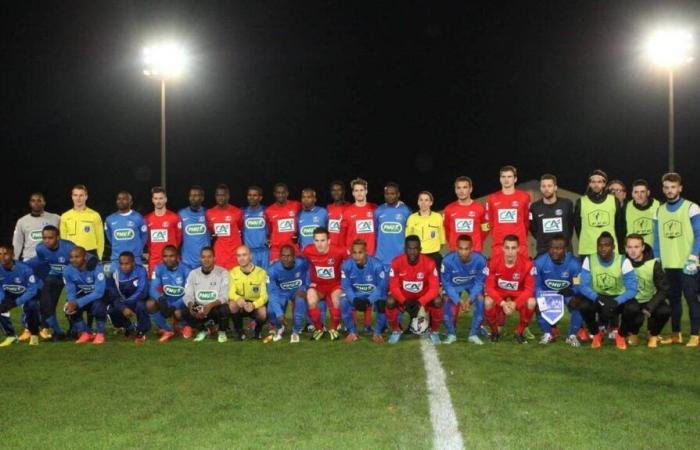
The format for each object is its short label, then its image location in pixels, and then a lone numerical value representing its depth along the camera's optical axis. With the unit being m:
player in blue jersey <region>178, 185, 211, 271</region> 9.20
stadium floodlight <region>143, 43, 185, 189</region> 19.33
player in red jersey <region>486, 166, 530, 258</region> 8.28
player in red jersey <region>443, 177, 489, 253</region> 8.47
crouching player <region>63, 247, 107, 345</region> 7.66
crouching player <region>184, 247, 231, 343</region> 7.64
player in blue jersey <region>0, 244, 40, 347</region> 7.81
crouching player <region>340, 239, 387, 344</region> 7.60
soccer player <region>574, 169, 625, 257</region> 7.77
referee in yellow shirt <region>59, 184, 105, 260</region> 8.95
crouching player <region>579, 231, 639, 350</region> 6.96
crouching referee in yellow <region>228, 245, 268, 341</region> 7.61
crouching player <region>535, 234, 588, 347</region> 7.33
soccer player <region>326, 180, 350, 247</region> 9.13
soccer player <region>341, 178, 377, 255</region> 8.96
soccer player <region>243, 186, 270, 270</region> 9.23
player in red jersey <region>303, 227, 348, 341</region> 7.97
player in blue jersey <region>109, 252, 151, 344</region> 7.84
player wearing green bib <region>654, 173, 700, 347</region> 7.14
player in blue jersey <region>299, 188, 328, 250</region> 9.14
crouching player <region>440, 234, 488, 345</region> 7.35
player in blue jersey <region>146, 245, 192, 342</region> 7.80
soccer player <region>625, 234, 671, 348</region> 6.93
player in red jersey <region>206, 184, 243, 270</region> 9.27
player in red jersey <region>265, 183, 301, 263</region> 9.20
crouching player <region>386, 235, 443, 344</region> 7.47
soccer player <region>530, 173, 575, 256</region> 7.88
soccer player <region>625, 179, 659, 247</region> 7.92
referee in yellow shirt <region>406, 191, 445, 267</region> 8.59
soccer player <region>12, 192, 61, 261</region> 8.82
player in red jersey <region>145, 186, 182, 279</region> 9.14
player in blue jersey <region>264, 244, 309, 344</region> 7.67
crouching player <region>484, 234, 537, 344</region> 7.29
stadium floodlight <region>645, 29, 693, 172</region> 17.01
